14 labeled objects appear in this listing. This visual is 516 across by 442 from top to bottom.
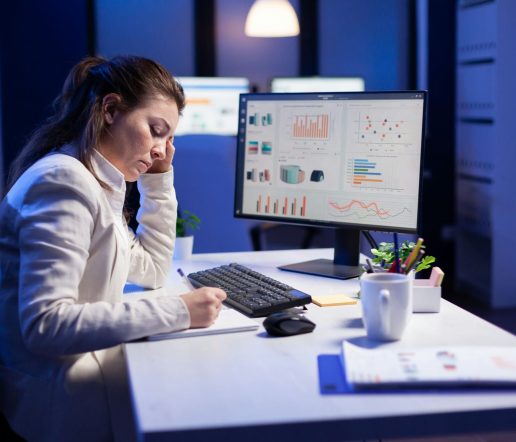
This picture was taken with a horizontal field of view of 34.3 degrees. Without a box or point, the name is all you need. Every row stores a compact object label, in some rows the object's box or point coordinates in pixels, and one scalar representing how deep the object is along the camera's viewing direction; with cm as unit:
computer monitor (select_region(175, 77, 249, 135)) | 544
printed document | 115
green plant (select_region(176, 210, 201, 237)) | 225
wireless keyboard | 162
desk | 105
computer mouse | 144
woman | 135
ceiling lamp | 550
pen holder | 161
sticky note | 168
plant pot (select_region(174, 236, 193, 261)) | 221
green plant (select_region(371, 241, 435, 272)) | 171
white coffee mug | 139
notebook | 142
